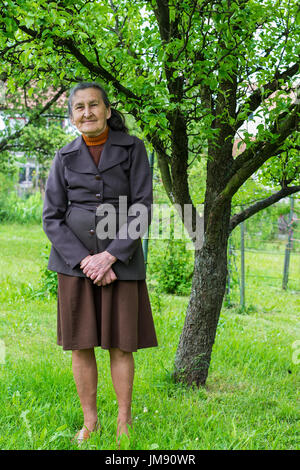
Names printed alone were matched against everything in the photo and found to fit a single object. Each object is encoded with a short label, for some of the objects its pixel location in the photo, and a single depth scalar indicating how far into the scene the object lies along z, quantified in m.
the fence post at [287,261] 8.09
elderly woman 2.29
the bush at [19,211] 14.52
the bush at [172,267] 6.72
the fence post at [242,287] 6.15
